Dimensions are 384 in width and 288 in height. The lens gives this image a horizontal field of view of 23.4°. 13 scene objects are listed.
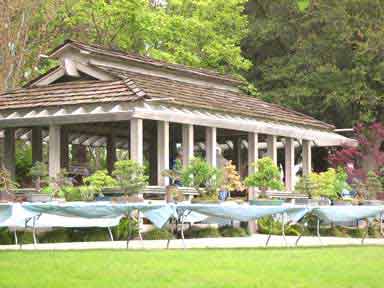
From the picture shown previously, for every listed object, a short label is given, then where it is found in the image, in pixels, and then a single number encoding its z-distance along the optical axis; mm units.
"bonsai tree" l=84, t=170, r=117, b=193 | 20328
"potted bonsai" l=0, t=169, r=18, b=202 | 20109
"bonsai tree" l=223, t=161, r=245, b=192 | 21942
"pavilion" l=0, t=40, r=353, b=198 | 21984
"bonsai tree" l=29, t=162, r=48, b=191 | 21406
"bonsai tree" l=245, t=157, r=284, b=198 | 22100
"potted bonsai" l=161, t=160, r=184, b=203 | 21203
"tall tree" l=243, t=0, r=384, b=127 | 36531
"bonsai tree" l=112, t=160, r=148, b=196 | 19906
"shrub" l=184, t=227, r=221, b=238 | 21188
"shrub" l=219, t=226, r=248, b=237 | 21781
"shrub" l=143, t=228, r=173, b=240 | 20062
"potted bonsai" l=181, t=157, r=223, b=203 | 21000
